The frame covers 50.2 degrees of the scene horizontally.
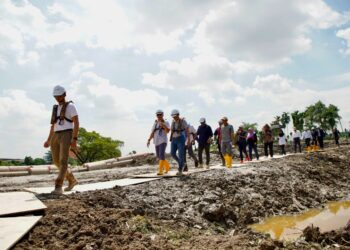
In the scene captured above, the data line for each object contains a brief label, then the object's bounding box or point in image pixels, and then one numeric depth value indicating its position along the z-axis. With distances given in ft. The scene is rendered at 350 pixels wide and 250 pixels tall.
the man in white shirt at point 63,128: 23.40
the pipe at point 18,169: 76.18
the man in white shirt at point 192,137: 45.79
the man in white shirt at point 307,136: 82.95
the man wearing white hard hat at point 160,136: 34.95
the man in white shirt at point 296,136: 82.22
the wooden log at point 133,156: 98.55
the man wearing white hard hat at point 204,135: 46.37
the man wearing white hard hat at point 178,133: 35.04
